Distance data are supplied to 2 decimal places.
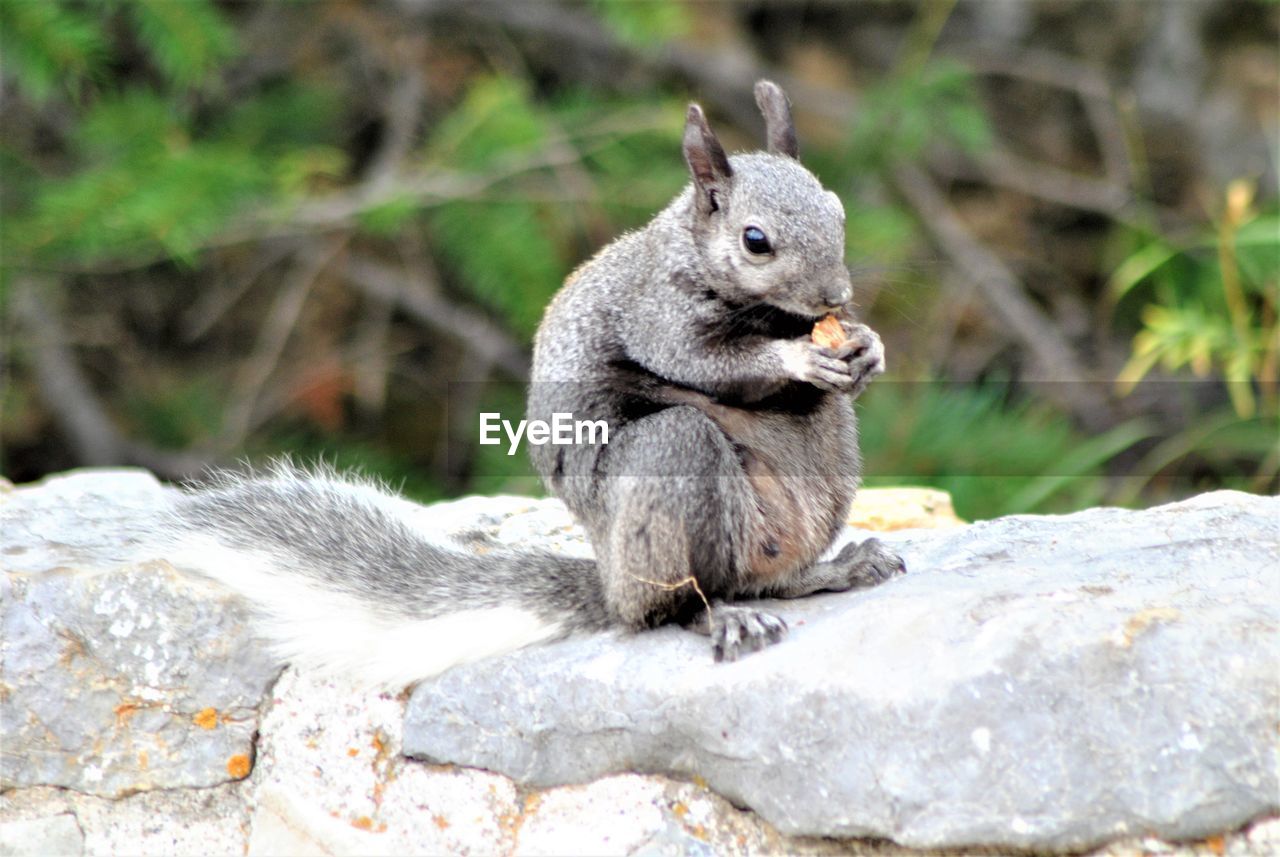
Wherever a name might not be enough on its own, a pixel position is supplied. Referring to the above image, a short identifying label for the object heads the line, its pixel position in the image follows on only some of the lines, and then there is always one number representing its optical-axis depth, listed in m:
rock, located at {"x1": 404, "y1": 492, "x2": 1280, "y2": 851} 3.92
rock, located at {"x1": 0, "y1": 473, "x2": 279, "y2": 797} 4.78
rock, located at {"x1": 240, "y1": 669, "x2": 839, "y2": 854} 4.30
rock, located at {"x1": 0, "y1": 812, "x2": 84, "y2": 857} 4.68
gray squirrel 4.77
